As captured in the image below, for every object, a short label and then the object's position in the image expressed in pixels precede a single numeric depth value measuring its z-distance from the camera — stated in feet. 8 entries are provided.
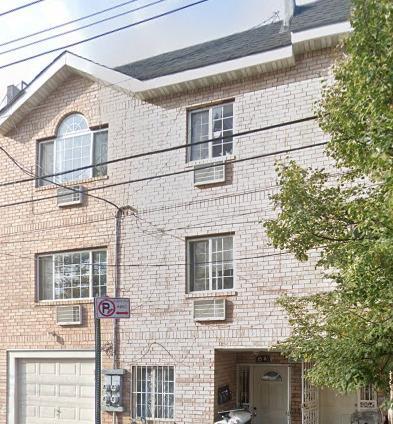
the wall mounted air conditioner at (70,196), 50.96
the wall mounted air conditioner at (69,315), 49.73
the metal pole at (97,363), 35.58
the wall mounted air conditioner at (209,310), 43.98
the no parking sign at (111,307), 36.17
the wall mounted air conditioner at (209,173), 45.51
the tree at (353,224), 20.93
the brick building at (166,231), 43.62
